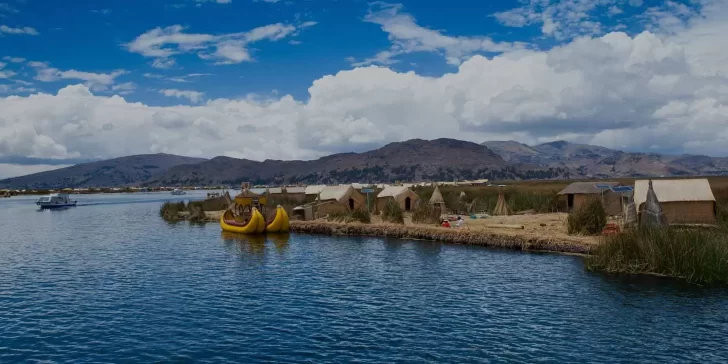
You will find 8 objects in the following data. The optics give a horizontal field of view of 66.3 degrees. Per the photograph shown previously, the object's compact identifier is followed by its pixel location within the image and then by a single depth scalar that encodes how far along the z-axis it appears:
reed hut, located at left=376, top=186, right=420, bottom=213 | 53.58
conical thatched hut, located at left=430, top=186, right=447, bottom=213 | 51.50
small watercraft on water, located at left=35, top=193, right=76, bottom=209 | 101.06
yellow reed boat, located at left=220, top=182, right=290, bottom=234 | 44.50
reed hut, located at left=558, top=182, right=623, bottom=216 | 45.28
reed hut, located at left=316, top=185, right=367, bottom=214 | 53.03
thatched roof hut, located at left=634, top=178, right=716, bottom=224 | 35.25
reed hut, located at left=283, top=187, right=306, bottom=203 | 66.62
